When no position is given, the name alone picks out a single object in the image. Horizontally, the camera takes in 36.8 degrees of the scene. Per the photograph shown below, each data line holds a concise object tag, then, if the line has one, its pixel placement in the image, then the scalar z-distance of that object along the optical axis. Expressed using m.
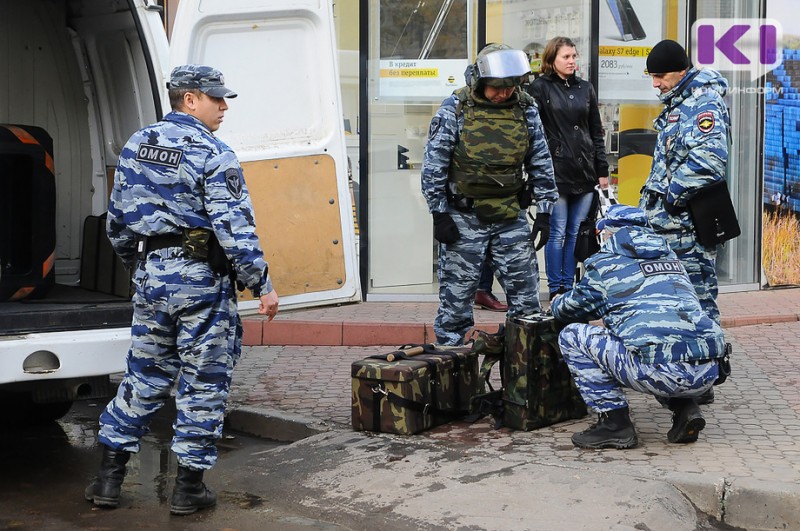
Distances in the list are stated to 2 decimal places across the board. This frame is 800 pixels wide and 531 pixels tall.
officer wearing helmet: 6.19
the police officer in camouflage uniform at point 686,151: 5.96
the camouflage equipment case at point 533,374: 5.57
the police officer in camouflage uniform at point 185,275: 4.74
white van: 5.34
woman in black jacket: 8.45
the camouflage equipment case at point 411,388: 5.61
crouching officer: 5.14
